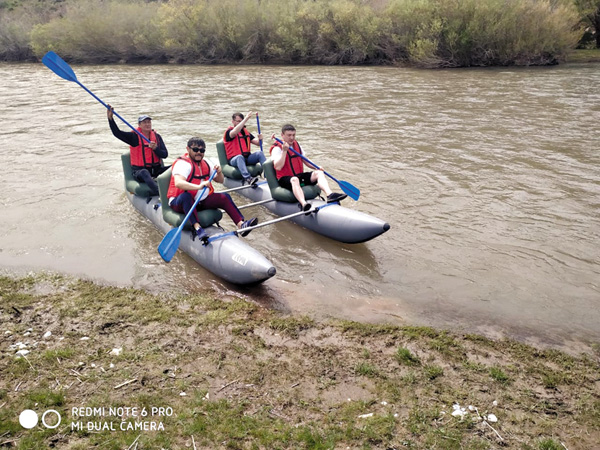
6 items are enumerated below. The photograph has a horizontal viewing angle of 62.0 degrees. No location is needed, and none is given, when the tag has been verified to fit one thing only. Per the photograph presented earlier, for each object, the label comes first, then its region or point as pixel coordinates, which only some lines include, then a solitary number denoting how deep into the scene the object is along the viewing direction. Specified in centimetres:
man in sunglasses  498
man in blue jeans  709
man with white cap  623
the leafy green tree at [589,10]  1959
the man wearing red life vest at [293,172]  580
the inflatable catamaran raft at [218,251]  439
